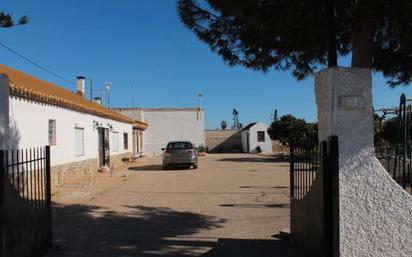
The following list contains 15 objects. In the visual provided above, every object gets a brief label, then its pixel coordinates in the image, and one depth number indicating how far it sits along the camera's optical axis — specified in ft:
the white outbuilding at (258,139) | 168.45
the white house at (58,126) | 42.91
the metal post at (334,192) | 18.61
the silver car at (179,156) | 84.07
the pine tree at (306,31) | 19.58
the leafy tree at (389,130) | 86.90
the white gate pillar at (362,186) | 18.83
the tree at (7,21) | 23.48
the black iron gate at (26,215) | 17.60
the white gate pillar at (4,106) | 22.62
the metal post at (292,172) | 25.21
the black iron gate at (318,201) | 18.65
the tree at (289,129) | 120.41
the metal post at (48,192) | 24.04
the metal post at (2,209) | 17.19
